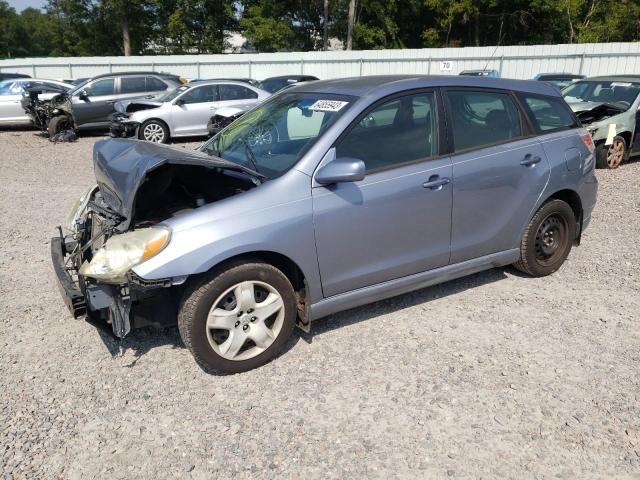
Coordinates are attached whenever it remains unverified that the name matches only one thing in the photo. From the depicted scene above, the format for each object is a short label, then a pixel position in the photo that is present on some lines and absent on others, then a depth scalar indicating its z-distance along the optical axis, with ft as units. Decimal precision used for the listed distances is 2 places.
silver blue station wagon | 10.44
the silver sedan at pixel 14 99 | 50.29
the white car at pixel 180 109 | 42.88
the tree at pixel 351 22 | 135.03
